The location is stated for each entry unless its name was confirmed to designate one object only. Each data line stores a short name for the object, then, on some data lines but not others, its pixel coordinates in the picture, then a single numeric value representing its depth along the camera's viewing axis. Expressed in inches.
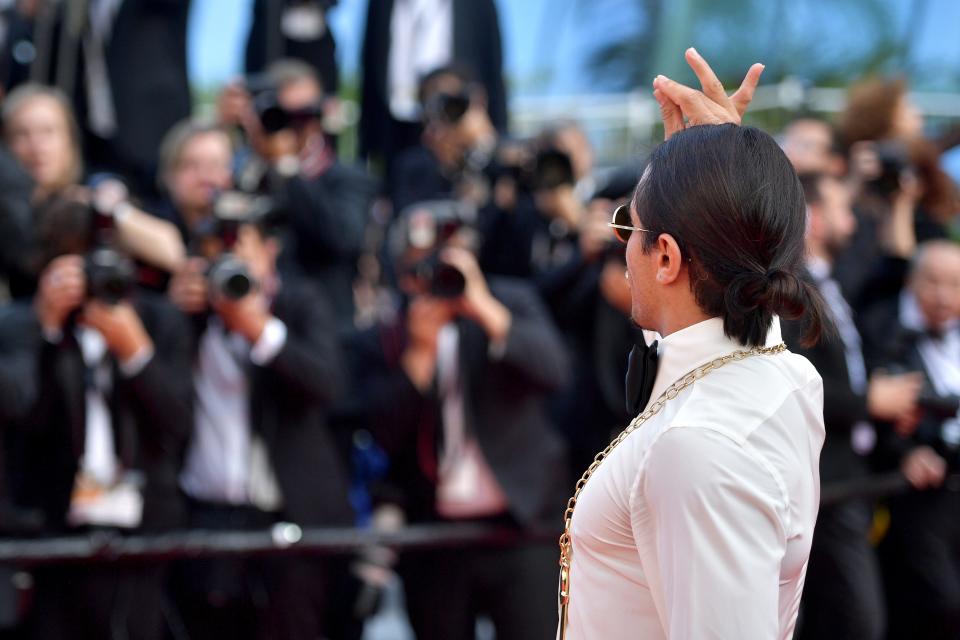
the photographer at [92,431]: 320.2
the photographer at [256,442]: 333.1
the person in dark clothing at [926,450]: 409.1
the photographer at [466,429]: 340.5
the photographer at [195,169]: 371.6
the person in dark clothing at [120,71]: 450.6
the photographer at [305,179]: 387.9
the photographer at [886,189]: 455.5
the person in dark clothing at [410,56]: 523.5
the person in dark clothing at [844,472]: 382.3
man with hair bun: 124.6
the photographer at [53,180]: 336.2
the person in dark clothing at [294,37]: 498.2
